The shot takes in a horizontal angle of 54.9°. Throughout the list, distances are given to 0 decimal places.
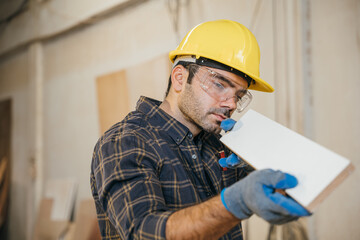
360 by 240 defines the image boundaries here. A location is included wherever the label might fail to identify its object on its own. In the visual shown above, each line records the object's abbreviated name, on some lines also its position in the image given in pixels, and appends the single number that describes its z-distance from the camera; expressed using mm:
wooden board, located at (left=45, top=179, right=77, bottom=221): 4051
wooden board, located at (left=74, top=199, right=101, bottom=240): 3477
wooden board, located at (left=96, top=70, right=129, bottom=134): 3568
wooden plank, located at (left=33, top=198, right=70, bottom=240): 4031
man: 966
